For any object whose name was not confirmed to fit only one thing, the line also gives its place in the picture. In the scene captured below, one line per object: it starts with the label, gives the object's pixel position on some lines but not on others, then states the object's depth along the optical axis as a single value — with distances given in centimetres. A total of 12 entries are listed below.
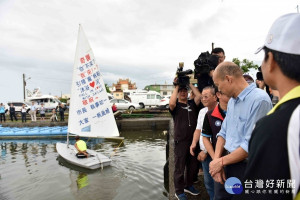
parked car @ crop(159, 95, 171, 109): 2380
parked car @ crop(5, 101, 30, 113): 2483
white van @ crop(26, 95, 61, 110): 2609
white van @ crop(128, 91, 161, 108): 2841
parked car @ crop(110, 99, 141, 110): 2464
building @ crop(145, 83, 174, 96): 6521
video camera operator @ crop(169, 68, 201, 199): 364
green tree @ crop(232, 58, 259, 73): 1639
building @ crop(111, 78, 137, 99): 7481
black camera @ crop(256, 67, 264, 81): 338
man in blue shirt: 171
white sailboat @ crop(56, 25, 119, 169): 878
